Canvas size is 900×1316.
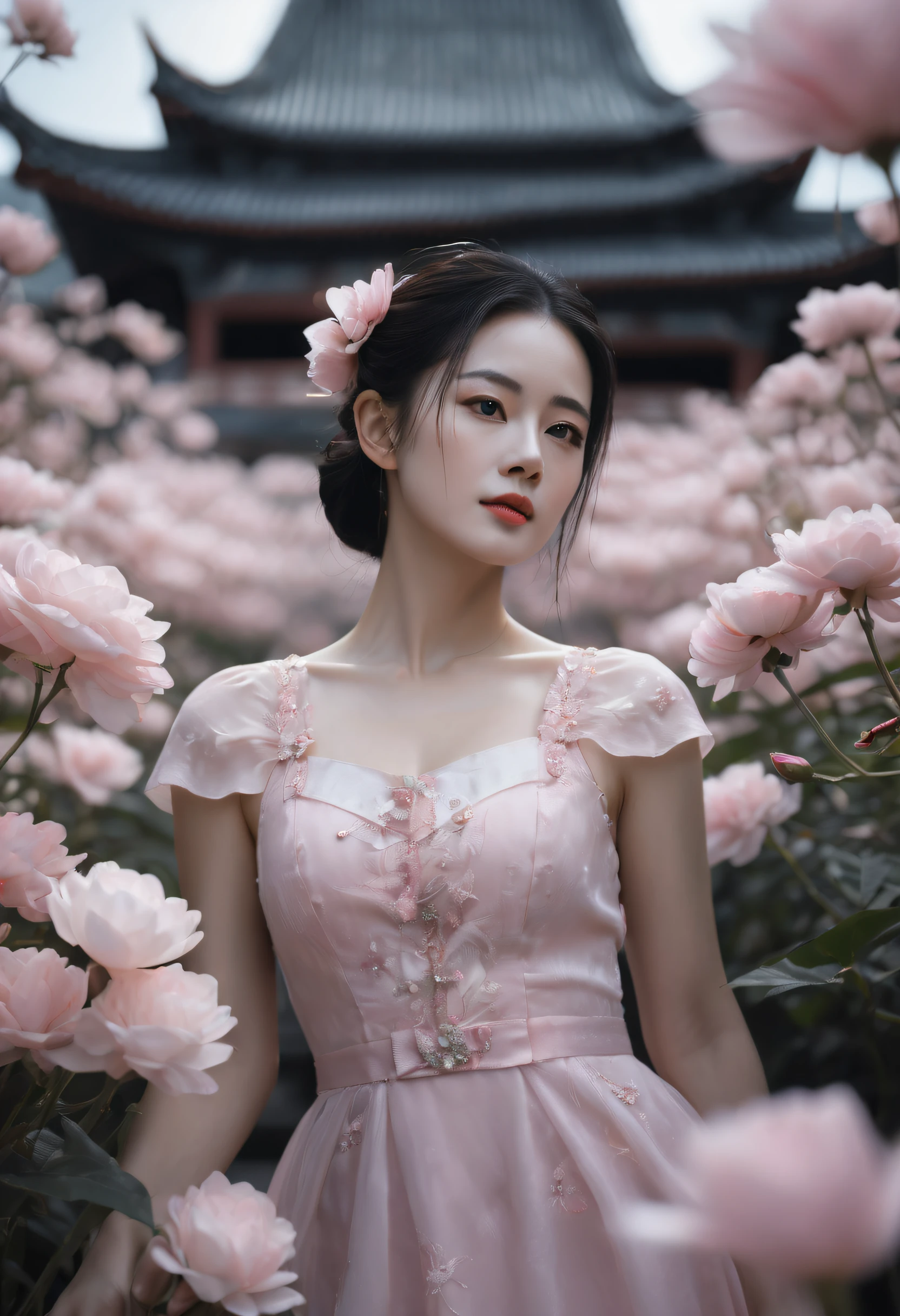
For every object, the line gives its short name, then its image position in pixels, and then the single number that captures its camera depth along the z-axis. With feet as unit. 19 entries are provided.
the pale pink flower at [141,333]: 9.91
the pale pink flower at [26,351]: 7.44
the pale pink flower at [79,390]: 8.92
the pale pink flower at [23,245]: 4.76
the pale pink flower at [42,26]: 3.57
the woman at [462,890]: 2.97
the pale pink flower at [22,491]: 3.82
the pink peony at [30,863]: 2.28
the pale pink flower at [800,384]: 6.24
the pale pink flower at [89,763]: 4.73
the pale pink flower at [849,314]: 5.09
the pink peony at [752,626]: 2.56
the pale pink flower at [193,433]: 13.00
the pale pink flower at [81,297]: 9.16
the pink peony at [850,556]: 2.40
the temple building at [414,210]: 24.76
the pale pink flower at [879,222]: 3.88
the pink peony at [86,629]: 2.28
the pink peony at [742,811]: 4.00
